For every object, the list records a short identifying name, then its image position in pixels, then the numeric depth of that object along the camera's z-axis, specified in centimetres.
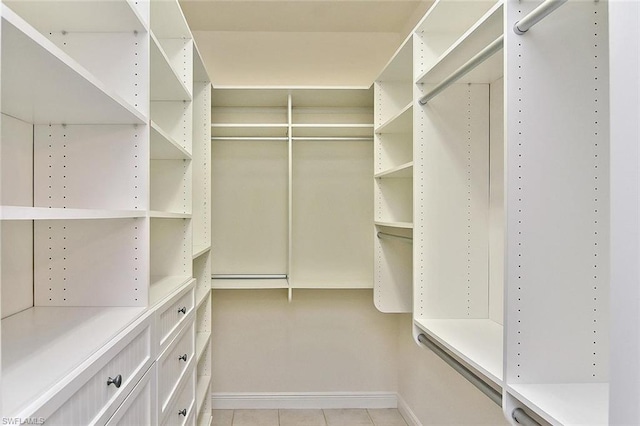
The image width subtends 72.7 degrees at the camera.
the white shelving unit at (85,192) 110
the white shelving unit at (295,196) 316
